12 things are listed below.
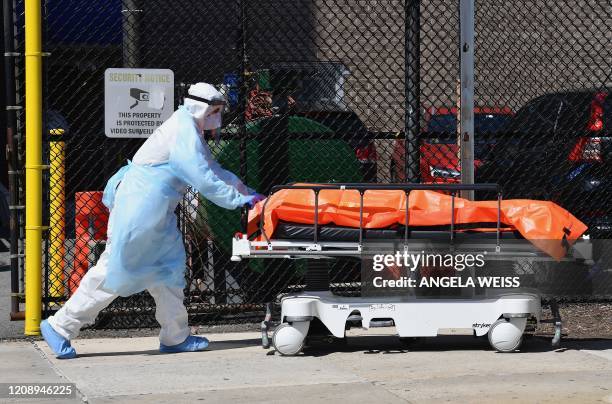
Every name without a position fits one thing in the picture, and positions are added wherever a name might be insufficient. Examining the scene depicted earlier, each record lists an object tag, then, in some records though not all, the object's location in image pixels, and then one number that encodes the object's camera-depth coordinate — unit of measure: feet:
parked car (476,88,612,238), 64.34
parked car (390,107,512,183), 58.54
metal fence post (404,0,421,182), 56.85
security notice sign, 54.29
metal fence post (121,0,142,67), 56.18
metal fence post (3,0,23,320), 54.13
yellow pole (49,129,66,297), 55.93
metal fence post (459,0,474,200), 56.80
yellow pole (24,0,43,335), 53.11
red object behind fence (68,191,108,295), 57.82
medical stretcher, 46.32
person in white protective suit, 47.01
